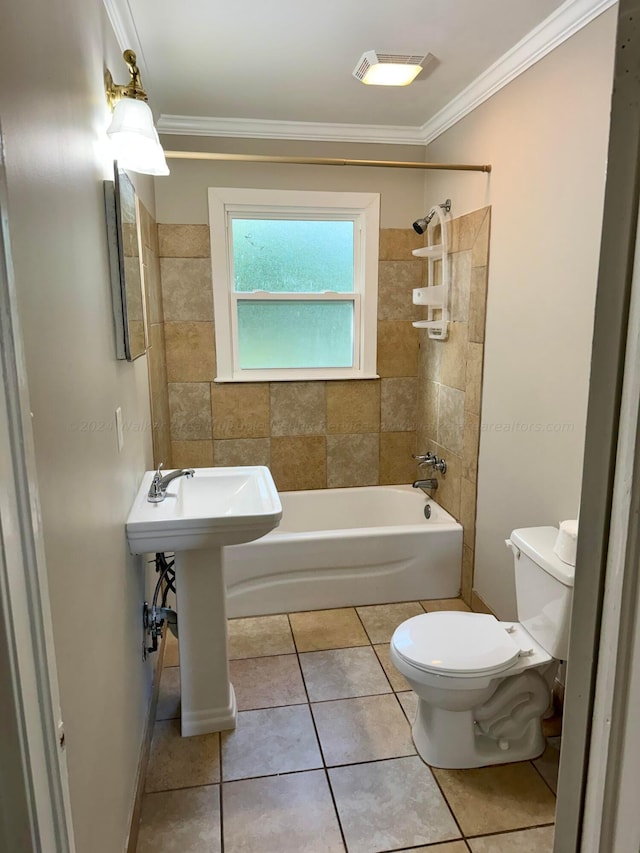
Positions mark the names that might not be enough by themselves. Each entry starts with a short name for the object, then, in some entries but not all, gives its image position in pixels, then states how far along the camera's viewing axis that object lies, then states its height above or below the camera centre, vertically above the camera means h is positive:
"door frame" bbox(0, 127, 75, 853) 0.62 -0.36
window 3.17 +0.19
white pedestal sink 1.77 -0.81
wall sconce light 1.57 +0.52
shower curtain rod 2.48 +0.68
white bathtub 2.76 -1.24
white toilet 1.75 -1.07
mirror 1.62 +0.16
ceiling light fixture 2.16 +0.95
